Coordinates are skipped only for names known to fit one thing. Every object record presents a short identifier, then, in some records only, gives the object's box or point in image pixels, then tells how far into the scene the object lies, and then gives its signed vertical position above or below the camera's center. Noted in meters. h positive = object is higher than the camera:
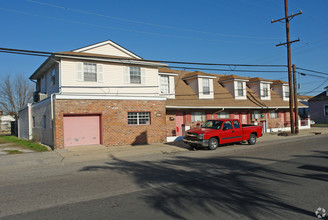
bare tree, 44.07 +4.27
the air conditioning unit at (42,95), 19.08 +1.89
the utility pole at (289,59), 22.86 +5.02
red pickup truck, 14.70 -1.01
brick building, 15.53 +1.21
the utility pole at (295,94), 23.84 +1.92
